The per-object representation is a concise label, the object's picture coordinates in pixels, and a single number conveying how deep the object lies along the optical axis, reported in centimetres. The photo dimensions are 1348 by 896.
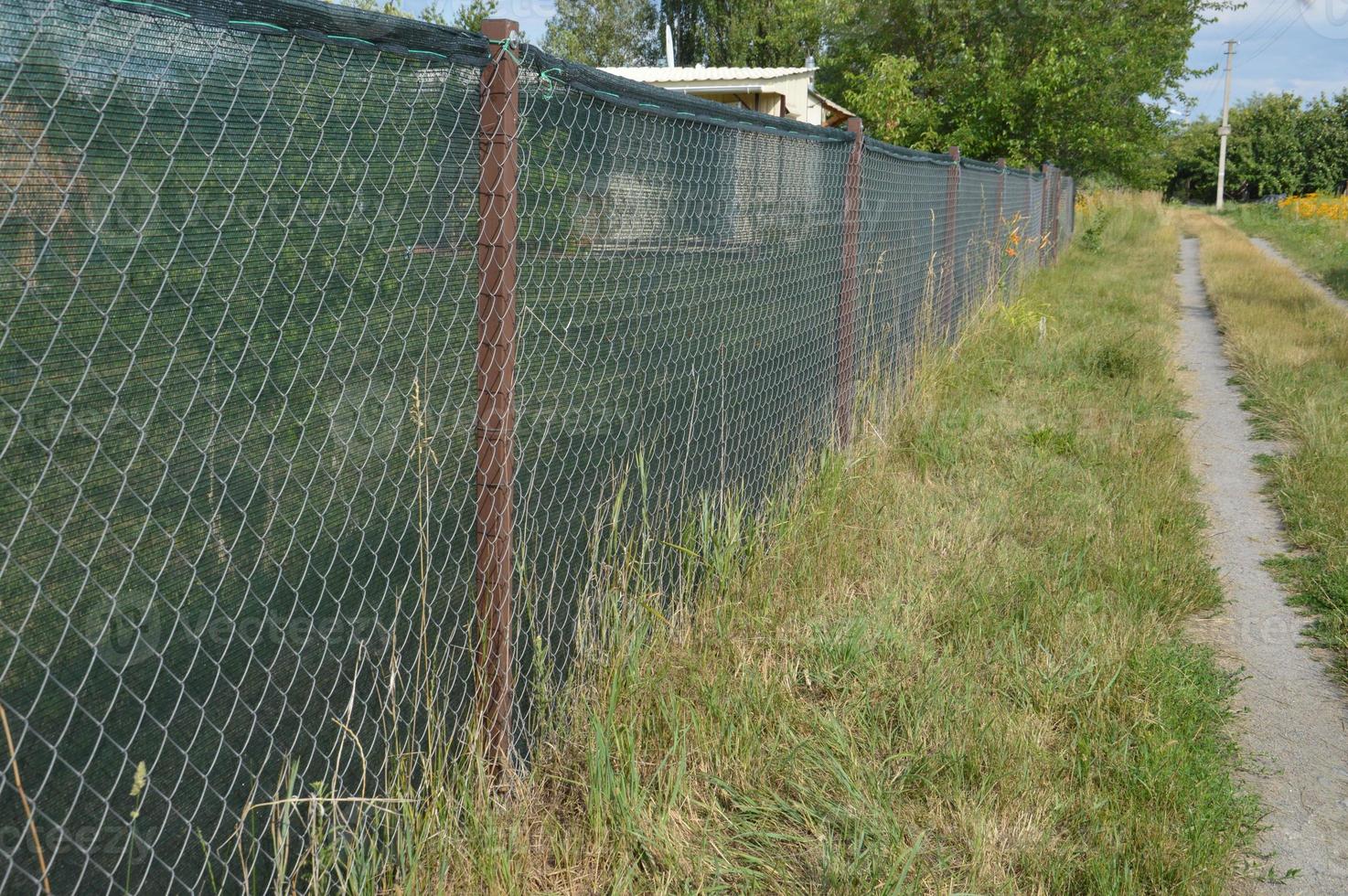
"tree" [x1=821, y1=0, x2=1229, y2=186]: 1923
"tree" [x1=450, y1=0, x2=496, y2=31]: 1928
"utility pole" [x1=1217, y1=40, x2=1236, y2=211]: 5472
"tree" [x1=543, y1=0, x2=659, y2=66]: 4425
